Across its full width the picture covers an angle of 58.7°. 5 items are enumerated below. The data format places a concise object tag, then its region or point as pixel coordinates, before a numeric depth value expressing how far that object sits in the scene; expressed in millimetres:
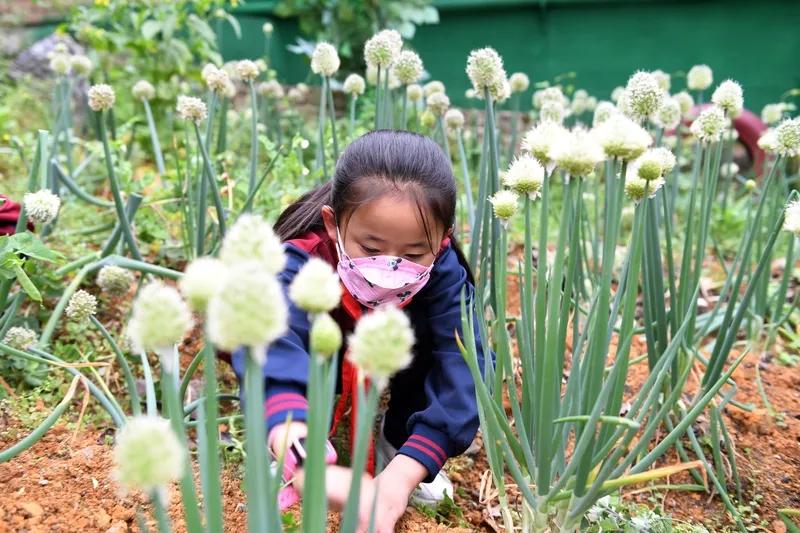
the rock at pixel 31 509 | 1062
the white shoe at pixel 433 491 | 1374
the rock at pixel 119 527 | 1066
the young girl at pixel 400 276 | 1234
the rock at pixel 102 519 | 1085
